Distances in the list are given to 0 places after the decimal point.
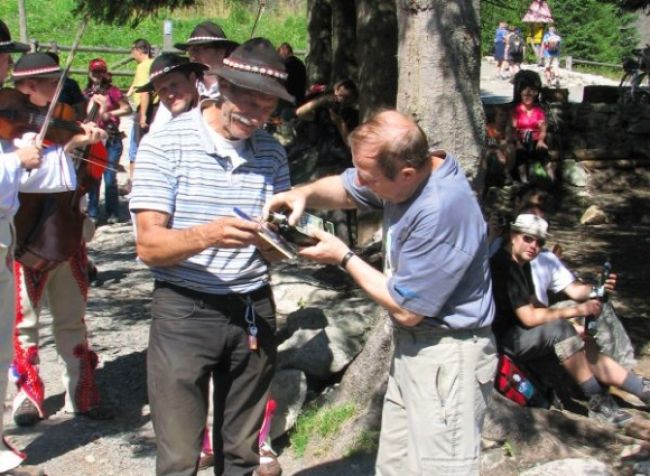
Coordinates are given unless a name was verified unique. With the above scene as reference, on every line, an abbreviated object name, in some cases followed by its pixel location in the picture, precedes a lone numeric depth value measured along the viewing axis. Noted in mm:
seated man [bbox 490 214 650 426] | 5391
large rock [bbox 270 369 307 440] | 4820
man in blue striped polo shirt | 3336
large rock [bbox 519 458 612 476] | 4129
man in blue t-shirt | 3068
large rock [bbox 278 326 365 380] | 5238
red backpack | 5051
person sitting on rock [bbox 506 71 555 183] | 10922
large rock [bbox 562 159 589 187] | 11211
